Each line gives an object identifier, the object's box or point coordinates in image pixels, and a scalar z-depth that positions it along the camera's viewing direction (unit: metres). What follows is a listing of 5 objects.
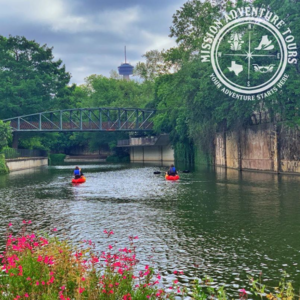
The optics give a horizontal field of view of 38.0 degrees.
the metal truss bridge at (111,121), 82.06
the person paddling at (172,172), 37.38
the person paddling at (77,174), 37.34
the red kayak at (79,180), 36.98
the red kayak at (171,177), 37.56
